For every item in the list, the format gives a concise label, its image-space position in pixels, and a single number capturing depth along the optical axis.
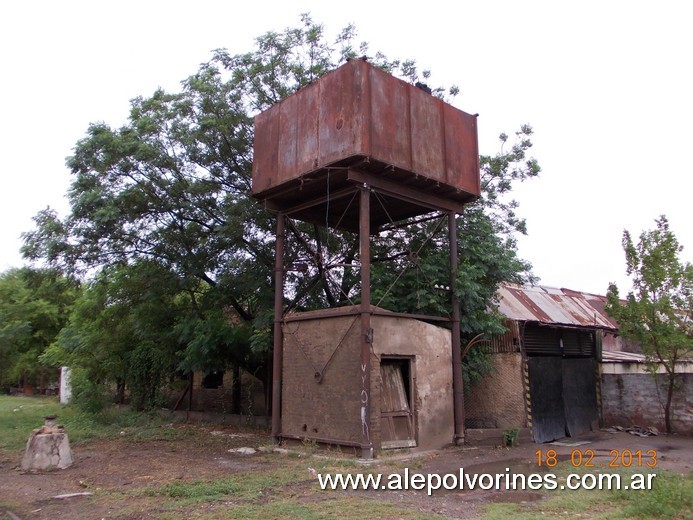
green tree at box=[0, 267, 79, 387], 17.78
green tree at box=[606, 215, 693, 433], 16.00
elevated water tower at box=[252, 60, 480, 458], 12.45
